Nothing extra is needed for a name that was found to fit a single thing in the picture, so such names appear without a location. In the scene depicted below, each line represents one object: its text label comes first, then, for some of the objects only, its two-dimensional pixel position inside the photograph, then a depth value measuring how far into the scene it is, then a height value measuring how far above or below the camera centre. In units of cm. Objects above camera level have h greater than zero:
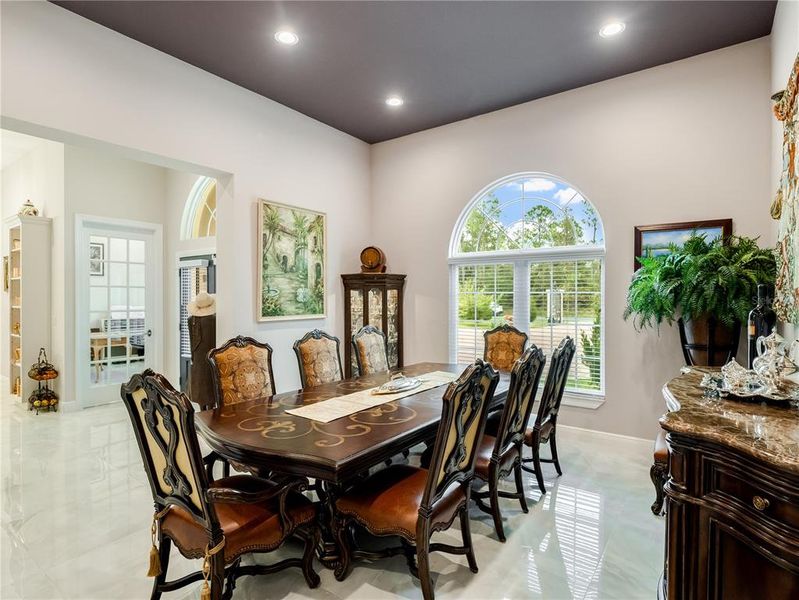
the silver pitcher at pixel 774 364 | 167 -27
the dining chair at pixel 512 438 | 239 -84
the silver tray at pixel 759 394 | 160 -37
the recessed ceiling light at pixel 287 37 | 335 +209
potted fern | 292 +6
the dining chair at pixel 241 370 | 292 -50
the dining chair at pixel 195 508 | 162 -91
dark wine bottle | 215 -12
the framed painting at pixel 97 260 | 563 +55
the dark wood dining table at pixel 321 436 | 182 -66
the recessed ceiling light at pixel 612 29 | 325 +208
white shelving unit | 539 +13
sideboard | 114 -61
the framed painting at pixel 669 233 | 361 +57
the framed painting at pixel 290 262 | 444 +42
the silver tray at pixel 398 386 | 299 -62
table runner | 242 -65
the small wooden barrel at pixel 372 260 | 547 +51
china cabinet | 527 -6
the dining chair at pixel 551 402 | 291 -74
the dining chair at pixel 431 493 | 186 -95
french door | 548 -5
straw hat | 455 -6
